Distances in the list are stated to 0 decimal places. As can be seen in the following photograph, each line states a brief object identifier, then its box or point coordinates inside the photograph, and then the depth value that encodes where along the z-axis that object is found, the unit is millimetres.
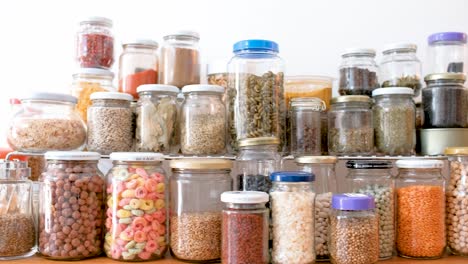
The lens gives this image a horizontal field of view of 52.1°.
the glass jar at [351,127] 1350
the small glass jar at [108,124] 1302
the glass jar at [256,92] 1309
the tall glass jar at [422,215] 1248
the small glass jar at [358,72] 1446
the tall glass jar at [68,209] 1192
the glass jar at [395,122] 1346
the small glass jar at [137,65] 1442
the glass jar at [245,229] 1114
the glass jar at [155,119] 1317
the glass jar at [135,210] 1198
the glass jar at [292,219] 1157
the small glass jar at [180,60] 1418
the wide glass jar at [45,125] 1278
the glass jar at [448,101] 1377
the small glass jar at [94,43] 1450
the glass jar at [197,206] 1197
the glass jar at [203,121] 1293
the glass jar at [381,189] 1260
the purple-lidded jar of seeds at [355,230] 1139
